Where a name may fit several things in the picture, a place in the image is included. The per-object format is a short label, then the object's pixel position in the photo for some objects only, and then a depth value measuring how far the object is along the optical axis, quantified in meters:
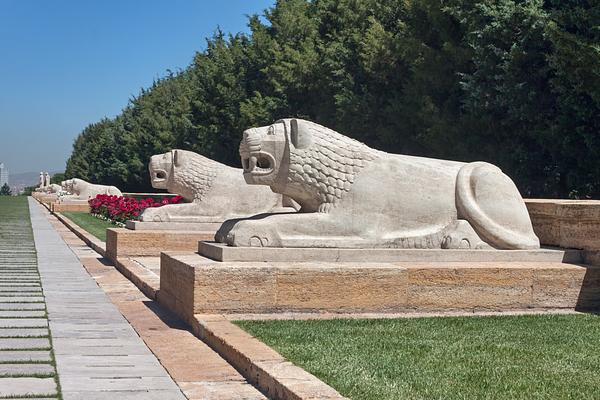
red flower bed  21.04
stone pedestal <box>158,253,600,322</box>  7.47
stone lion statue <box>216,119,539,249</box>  8.62
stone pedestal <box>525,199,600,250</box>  8.96
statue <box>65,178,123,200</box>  40.12
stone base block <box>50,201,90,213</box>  37.12
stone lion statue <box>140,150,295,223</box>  14.35
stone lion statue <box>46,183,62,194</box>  57.32
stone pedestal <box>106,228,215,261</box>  13.49
